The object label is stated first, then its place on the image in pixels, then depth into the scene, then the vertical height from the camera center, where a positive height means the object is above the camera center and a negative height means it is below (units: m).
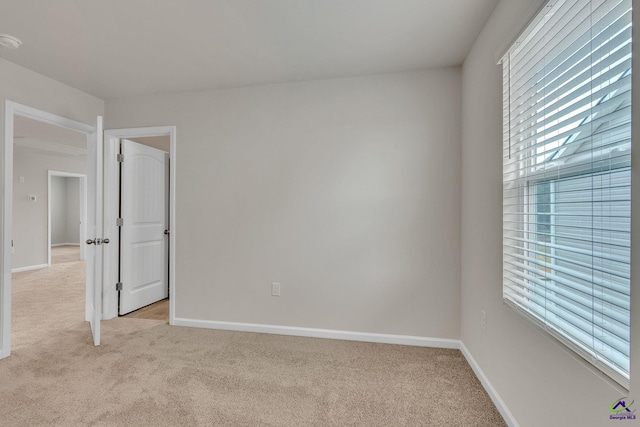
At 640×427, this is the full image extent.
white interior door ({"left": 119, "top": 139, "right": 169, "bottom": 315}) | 3.49 -0.14
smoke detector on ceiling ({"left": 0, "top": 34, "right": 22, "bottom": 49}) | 2.17 +1.21
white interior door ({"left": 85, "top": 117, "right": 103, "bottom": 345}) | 2.69 -0.11
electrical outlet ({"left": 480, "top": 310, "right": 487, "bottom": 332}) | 2.07 -0.70
